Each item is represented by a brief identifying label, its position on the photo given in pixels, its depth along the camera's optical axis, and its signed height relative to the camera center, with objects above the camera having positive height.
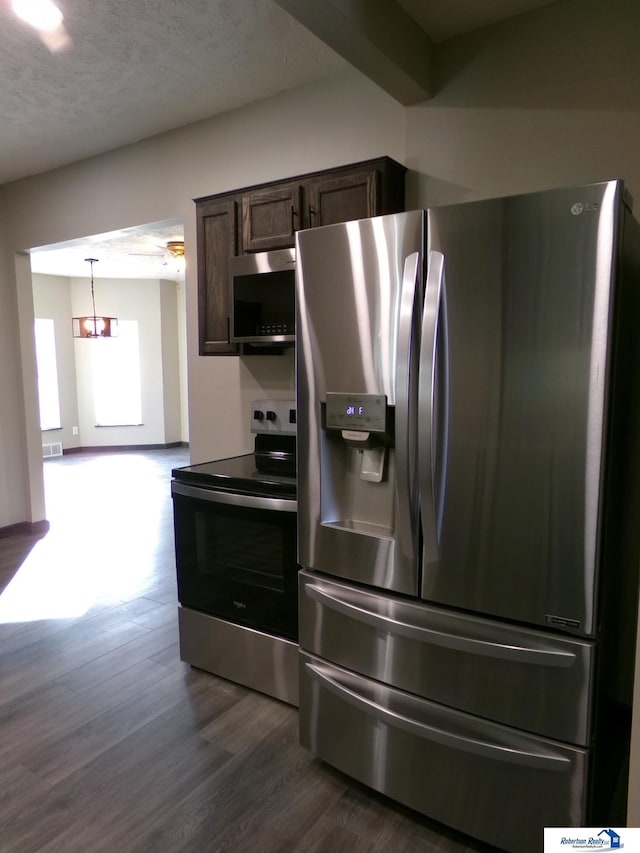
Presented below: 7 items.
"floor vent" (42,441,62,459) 8.41 -1.24
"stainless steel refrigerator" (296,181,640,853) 1.36 -0.36
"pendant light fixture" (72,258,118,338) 6.90 +0.54
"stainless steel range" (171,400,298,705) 2.22 -0.88
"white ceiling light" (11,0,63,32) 2.12 +1.43
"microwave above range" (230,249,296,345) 2.63 +0.35
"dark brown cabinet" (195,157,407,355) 2.38 +0.74
